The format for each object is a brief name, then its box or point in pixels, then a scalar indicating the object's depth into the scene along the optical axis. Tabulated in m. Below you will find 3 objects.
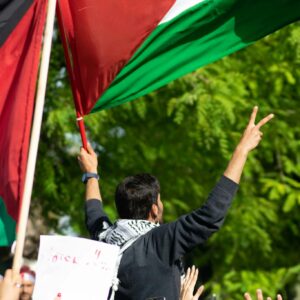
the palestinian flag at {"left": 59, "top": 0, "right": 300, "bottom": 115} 8.33
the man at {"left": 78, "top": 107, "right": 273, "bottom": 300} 6.84
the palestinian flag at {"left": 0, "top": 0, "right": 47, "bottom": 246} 7.57
